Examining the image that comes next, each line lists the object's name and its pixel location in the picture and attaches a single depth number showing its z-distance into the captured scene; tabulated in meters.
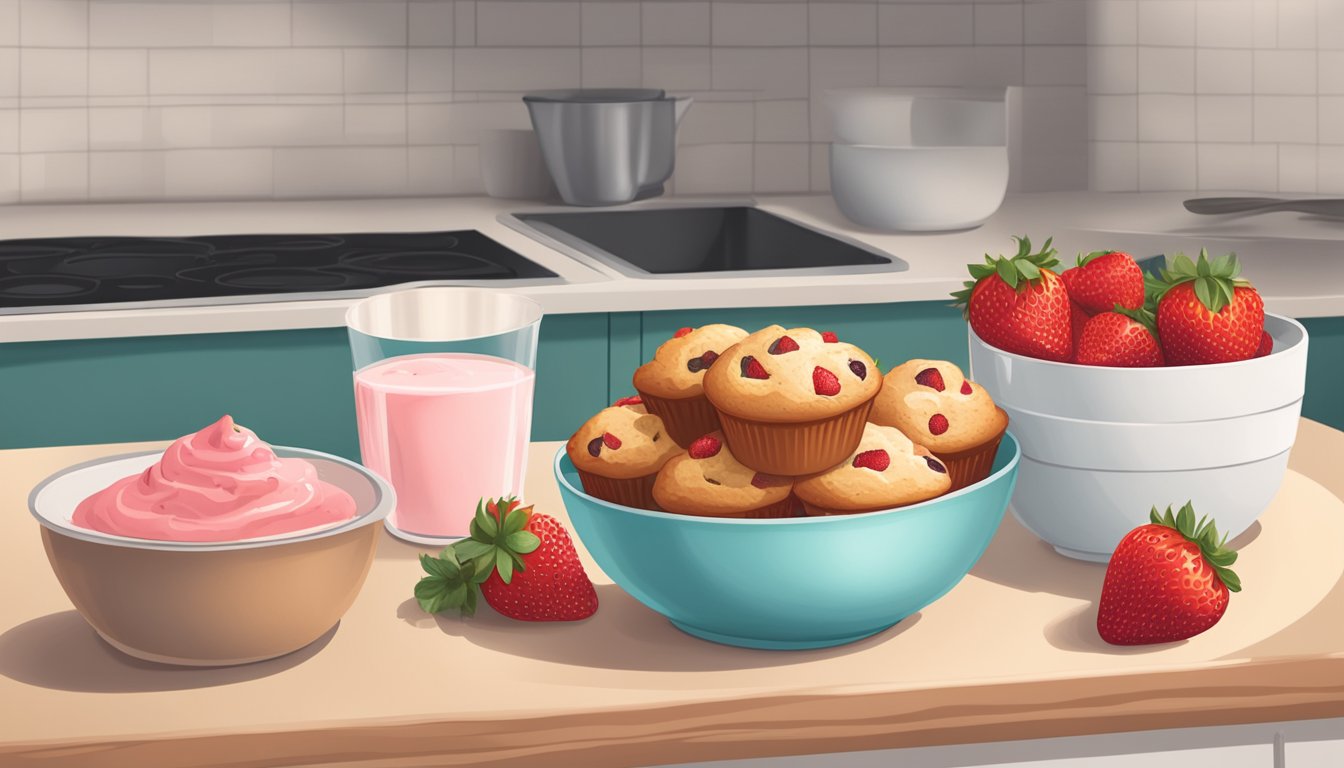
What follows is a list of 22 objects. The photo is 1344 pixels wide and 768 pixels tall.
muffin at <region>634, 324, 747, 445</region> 1.33
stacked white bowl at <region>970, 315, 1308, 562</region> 1.37
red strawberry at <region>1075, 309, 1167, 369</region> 1.38
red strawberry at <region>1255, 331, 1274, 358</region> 1.41
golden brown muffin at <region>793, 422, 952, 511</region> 1.28
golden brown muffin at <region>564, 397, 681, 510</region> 1.31
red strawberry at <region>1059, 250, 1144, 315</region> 1.41
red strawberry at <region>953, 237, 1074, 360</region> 1.39
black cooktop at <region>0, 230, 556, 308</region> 2.10
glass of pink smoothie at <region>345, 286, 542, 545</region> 1.42
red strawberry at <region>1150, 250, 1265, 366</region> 1.37
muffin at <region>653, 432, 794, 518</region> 1.28
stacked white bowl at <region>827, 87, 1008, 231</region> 2.56
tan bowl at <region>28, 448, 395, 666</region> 1.25
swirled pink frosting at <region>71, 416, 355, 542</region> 1.26
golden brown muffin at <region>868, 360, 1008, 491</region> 1.33
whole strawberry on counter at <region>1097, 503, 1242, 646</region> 1.30
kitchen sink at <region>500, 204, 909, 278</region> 2.74
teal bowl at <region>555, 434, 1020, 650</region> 1.27
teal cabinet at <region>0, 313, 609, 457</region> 2.00
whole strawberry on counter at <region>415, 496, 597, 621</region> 1.33
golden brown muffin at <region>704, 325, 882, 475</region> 1.28
